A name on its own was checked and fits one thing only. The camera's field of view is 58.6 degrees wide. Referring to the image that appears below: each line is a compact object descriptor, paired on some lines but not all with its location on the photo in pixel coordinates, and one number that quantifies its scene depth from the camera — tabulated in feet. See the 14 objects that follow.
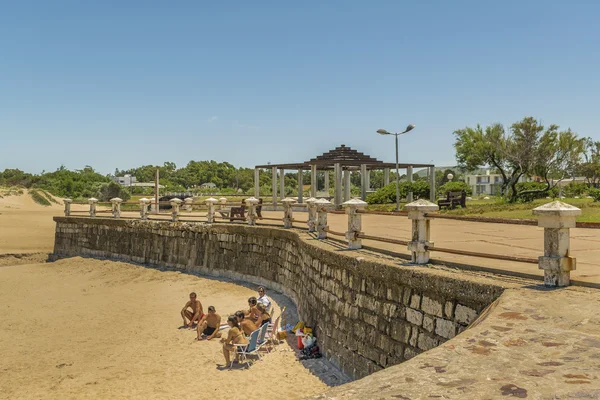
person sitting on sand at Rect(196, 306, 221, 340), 36.24
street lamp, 70.96
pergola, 85.35
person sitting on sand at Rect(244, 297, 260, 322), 34.40
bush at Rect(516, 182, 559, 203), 85.76
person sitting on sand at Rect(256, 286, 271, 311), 36.21
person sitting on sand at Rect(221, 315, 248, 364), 30.07
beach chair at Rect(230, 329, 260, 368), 30.25
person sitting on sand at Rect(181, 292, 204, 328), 38.91
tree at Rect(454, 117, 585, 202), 104.42
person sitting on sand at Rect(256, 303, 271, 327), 33.93
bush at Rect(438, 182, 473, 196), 87.97
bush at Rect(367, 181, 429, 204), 91.45
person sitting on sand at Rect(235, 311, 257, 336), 32.65
